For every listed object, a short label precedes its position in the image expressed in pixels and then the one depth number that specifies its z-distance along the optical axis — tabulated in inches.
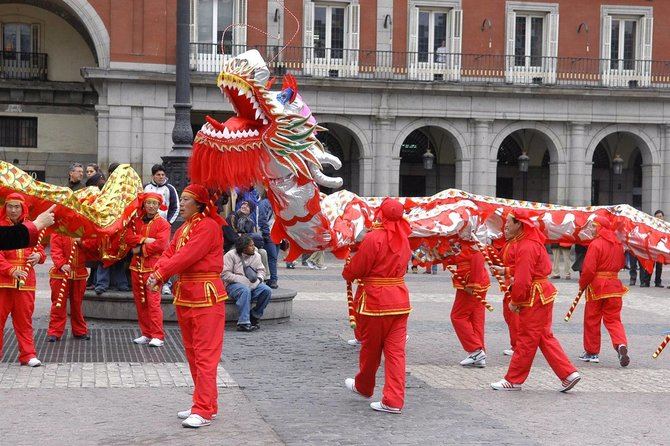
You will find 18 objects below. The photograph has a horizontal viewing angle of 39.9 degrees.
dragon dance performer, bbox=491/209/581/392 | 358.6
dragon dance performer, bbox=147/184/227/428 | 294.2
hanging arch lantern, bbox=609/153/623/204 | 1270.9
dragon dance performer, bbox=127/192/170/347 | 437.4
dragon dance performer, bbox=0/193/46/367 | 377.7
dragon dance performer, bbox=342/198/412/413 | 315.9
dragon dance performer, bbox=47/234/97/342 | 439.8
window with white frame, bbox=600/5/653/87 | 1224.8
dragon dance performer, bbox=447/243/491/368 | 409.7
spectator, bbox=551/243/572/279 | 926.4
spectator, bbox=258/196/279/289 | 596.2
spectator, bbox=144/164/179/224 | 522.0
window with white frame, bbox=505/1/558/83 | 1200.2
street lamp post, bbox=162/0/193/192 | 536.6
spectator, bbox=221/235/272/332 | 492.7
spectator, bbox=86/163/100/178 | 483.5
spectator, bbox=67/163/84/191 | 455.2
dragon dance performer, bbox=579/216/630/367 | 428.1
